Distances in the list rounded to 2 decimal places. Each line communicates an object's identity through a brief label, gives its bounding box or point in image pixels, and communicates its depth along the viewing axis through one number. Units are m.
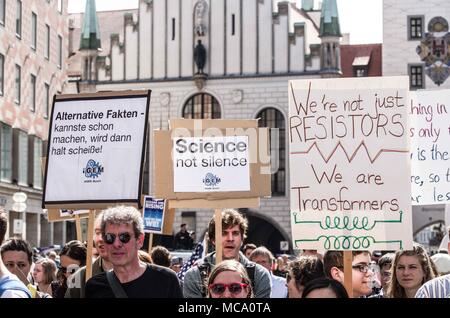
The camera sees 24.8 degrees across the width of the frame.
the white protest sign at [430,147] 7.94
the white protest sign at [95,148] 6.71
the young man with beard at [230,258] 6.22
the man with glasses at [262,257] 9.45
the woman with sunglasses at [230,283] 4.64
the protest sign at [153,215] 13.09
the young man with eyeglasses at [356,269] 6.23
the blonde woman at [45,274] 8.59
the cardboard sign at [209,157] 7.37
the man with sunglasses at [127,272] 4.98
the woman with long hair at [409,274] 6.14
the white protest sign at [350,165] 6.32
